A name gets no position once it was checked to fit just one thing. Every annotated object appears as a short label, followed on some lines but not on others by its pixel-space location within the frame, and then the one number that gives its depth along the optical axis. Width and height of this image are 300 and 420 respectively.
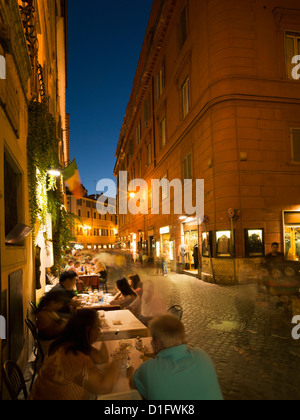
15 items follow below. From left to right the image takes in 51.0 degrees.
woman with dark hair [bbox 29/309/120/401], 2.43
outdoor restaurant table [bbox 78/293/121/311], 6.60
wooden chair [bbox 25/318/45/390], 4.41
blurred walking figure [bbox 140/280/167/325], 5.63
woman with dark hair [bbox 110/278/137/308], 6.38
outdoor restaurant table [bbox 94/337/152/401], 2.65
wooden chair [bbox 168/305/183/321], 5.13
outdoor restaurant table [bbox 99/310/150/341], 4.59
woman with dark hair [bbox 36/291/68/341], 4.68
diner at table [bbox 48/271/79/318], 6.60
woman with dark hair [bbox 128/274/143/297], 6.81
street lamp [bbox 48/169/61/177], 7.99
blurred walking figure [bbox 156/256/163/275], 18.60
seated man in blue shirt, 2.14
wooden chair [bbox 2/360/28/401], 2.56
